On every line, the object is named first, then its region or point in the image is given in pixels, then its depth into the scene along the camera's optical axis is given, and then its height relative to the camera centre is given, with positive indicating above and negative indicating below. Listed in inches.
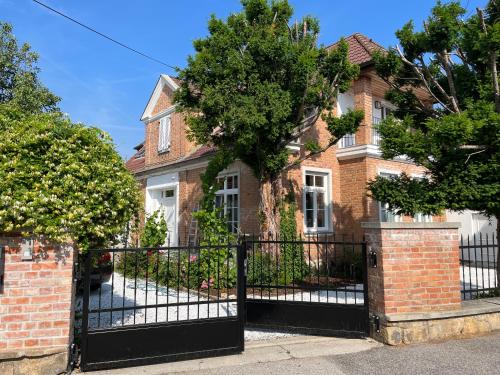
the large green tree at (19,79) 502.3 +198.3
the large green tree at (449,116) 228.1 +71.5
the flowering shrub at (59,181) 144.3 +17.8
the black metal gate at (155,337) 162.7 -52.4
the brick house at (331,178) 426.9 +56.4
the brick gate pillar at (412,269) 198.7 -24.1
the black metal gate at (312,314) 205.8 -51.2
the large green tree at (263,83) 298.4 +118.6
